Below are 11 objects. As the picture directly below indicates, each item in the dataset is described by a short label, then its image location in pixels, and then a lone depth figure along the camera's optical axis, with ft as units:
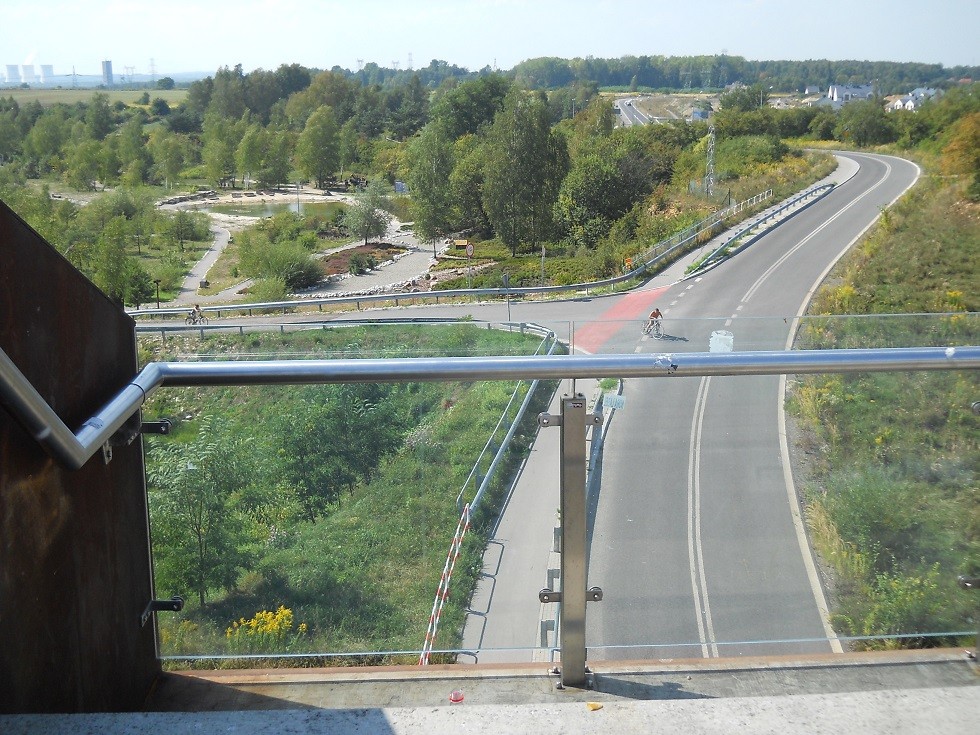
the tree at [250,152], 276.82
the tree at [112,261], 142.92
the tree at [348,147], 292.40
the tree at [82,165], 228.63
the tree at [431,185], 185.98
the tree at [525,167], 163.32
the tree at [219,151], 280.10
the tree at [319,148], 283.38
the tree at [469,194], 185.16
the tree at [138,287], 142.17
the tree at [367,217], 199.72
